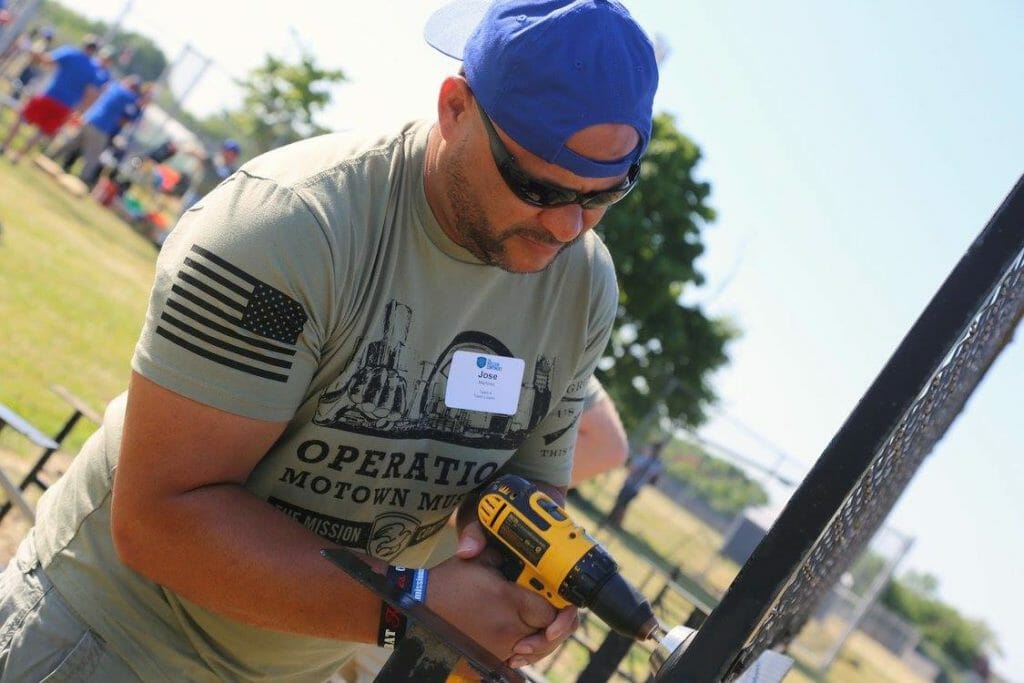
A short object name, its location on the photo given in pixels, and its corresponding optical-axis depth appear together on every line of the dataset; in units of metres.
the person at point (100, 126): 17.52
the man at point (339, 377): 1.86
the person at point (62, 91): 16.47
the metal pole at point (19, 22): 14.73
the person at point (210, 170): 20.81
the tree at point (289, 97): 29.92
